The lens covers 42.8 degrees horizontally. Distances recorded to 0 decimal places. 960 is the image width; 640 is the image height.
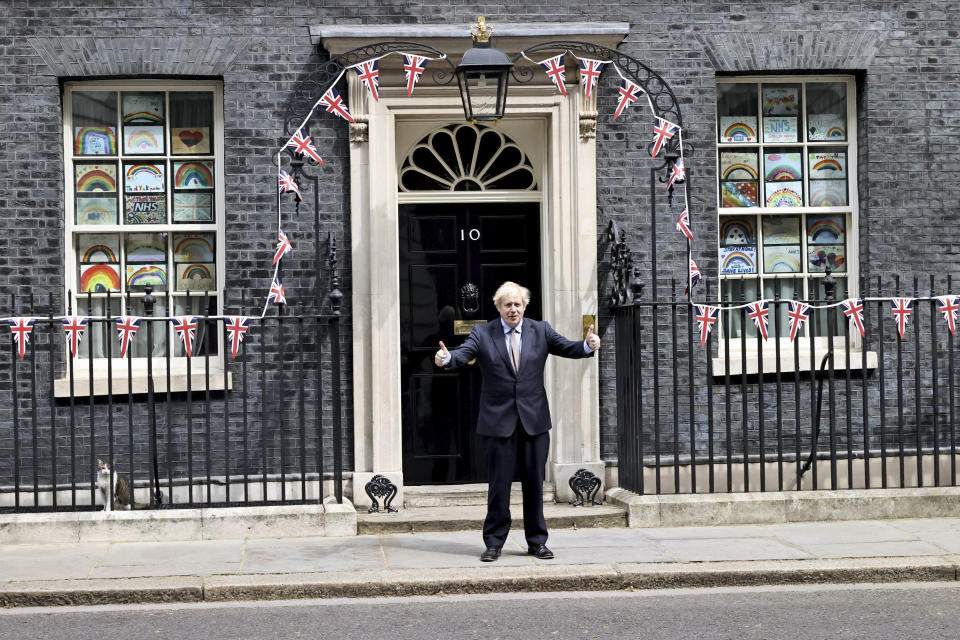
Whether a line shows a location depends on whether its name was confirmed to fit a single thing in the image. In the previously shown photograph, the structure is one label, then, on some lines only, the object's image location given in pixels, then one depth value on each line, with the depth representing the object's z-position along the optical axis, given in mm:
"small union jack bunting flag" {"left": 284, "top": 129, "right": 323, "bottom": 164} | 9195
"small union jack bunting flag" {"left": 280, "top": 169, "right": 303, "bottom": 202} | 9172
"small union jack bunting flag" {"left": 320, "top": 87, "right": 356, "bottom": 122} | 9227
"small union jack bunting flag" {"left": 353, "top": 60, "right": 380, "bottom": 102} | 9125
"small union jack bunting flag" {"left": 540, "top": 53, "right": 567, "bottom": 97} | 9211
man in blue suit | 7770
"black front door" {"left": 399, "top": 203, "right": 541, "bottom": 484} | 9867
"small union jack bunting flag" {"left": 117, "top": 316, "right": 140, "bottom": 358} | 8555
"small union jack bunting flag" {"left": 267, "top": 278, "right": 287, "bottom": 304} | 9195
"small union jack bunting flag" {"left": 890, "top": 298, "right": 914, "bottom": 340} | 9094
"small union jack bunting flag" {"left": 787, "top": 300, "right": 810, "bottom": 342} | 8984
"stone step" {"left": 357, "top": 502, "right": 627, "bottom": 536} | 8914
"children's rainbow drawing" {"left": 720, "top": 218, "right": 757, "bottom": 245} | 10164
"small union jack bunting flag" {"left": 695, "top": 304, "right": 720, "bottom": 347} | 8992
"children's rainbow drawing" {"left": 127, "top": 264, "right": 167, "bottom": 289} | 9773
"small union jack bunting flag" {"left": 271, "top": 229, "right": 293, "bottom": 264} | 9242
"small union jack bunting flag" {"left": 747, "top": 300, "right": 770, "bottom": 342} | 9032
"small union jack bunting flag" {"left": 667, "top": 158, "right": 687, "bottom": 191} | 9414
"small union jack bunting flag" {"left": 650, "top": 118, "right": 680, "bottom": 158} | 9391
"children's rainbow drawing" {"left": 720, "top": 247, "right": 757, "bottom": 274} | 10156
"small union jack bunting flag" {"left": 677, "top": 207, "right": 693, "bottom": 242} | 9336
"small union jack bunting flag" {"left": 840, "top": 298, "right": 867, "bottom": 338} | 9047
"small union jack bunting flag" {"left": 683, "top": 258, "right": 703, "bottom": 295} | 9641
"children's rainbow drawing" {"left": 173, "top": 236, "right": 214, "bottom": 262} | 9797
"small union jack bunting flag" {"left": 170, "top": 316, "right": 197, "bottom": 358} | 8547
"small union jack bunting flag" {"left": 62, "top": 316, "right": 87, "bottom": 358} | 8406
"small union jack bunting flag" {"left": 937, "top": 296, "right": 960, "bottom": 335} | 9250
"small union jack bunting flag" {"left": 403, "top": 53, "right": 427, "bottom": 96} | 9078
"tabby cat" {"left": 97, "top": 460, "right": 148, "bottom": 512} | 8774
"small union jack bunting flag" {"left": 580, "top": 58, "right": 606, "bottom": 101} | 9281
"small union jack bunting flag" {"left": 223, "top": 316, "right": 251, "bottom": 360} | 8703
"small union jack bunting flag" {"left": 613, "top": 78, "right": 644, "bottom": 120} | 9320
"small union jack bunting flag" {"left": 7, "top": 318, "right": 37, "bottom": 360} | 8461
